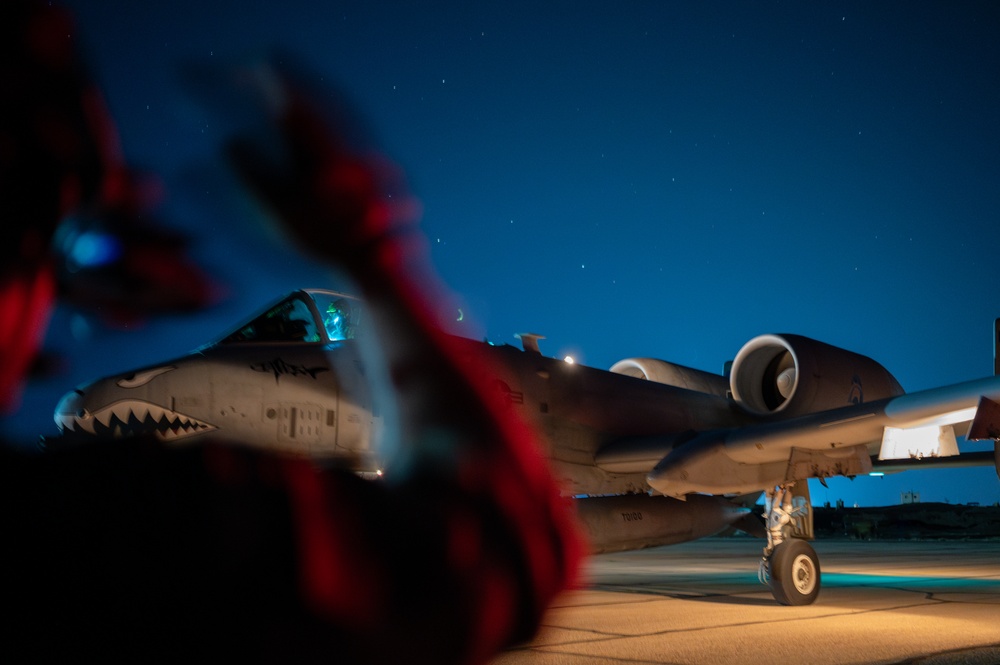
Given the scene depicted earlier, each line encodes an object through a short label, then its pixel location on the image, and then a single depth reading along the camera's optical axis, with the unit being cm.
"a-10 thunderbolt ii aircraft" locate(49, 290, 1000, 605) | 641
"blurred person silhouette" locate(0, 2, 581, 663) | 76
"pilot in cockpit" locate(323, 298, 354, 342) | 650
